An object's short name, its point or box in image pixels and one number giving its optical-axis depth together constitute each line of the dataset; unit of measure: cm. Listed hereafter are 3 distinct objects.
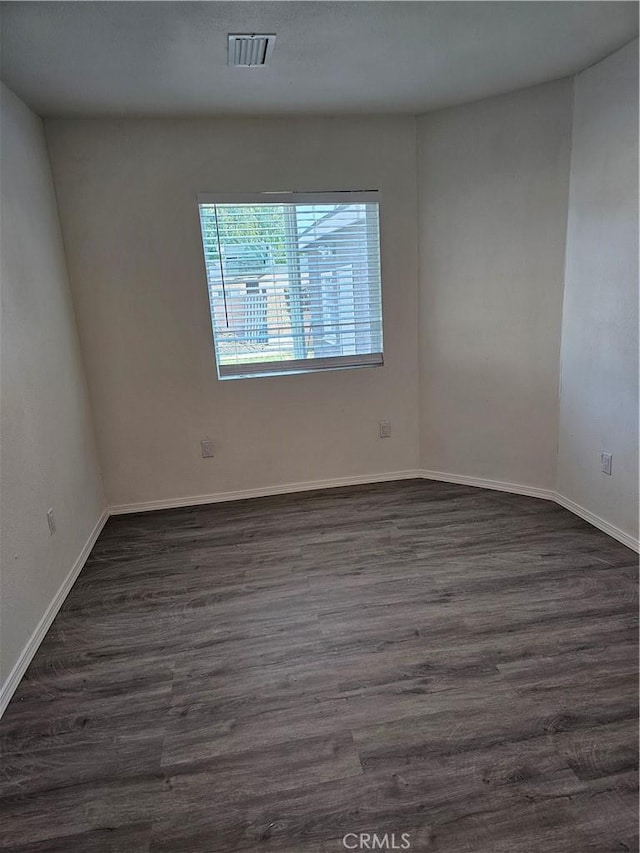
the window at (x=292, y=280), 319
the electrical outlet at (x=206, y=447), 345
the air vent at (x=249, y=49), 202
